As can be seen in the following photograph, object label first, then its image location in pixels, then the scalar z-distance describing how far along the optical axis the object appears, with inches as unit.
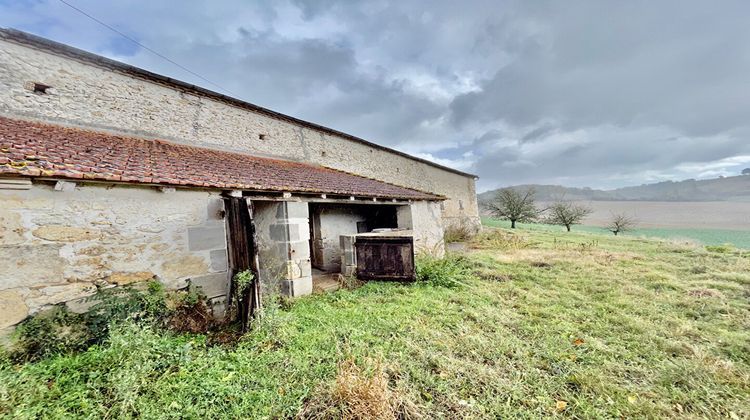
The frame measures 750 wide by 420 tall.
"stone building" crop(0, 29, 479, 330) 129.3
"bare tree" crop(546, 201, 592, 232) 954.7
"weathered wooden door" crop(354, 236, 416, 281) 246.2
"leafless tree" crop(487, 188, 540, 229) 965.8
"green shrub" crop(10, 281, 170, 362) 118.1
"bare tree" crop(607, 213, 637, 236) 931.3
